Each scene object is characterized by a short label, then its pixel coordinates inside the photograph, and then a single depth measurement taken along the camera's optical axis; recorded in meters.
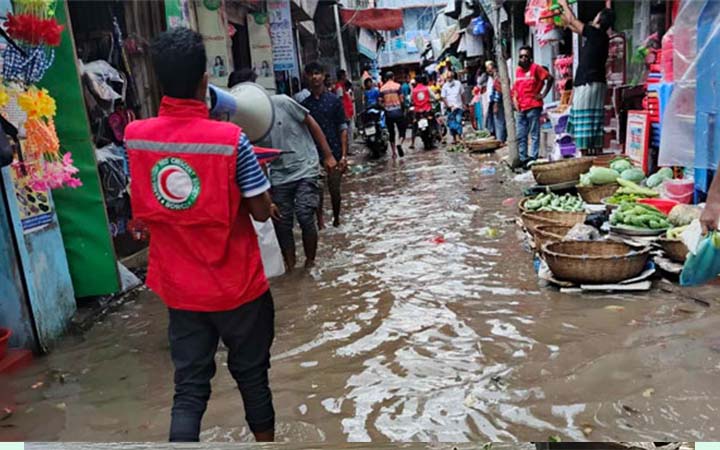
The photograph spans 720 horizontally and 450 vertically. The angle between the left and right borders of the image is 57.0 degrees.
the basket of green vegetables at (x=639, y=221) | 4.50
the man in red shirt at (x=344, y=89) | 13.45
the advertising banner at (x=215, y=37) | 6.77
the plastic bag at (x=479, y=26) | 14.96
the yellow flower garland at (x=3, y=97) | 3.17
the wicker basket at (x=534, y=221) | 5.16
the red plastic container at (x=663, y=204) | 4.92
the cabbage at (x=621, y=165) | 6.19
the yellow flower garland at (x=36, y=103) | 3.42
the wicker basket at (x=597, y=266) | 3.97
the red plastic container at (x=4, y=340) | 3.45
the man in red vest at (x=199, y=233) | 2.05
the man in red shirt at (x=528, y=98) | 8.96
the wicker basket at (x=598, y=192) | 5.82
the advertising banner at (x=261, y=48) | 8.79
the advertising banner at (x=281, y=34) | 9.49
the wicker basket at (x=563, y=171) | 6.66
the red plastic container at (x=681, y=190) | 5.00
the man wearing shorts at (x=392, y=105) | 12.98
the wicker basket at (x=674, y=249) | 3.99
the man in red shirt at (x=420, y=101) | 14.16
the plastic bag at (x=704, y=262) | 2.72
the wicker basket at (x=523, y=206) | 5.60
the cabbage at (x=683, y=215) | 4.37
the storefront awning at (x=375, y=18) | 16.33
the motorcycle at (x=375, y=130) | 13.05
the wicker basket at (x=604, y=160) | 6.61
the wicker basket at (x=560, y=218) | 5.20
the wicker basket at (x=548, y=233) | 4.66
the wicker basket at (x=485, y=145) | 12.63
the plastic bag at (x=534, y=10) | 8.43
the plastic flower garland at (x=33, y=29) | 3.42
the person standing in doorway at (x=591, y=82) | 6.76
